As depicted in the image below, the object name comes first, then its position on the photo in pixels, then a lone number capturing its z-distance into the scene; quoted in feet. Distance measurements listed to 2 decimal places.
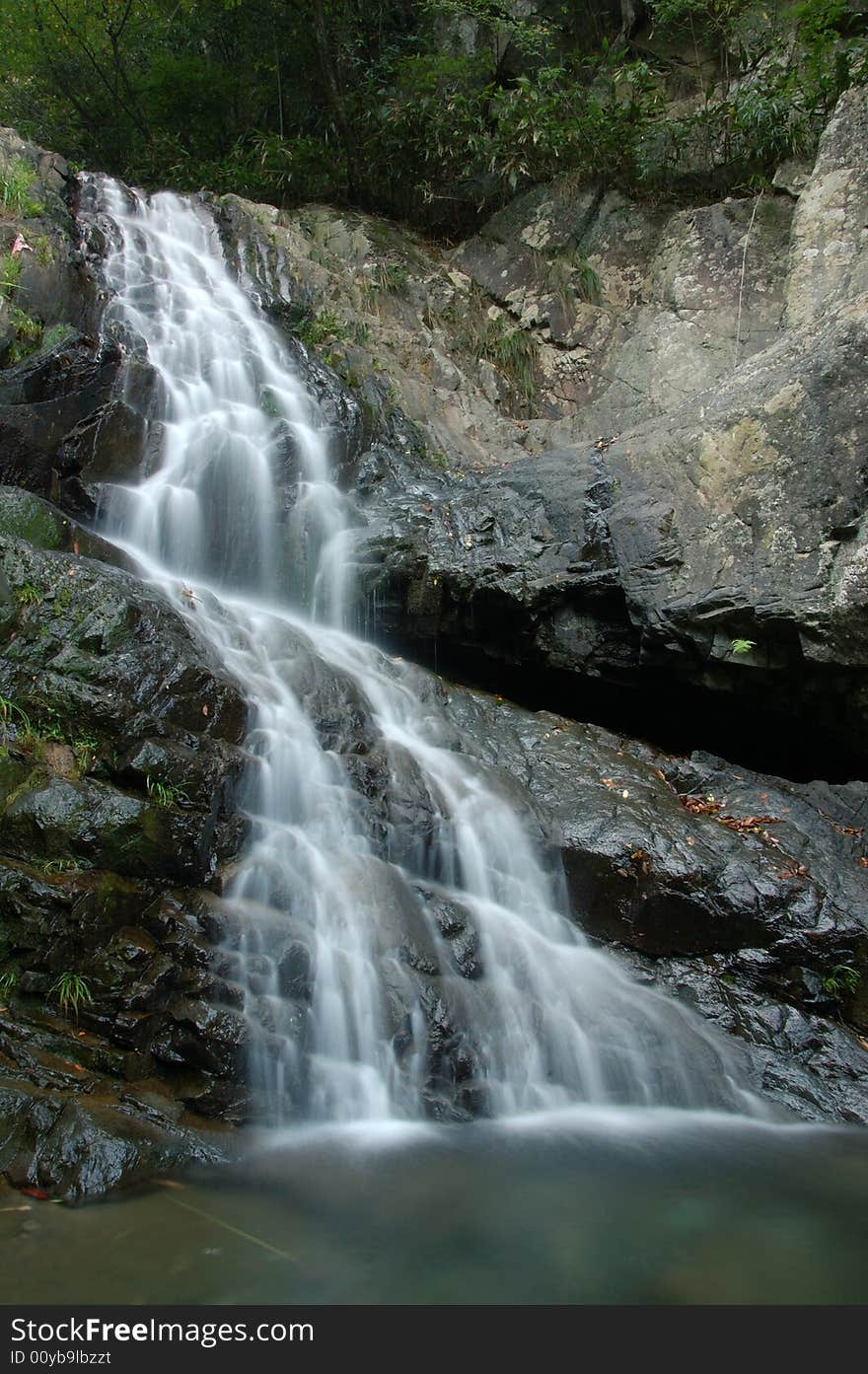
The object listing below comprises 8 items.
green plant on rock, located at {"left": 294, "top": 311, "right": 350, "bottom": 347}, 35.63
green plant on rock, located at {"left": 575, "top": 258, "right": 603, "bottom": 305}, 41.70
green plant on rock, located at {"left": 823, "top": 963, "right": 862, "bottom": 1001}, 19.75
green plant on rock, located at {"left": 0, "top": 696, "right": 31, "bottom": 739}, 16.16
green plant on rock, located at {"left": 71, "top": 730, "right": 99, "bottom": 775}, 16.25
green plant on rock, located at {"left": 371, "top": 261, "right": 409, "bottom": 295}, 40.73
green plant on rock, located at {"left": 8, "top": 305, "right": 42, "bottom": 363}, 26.76
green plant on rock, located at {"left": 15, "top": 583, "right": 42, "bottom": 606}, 17.60
